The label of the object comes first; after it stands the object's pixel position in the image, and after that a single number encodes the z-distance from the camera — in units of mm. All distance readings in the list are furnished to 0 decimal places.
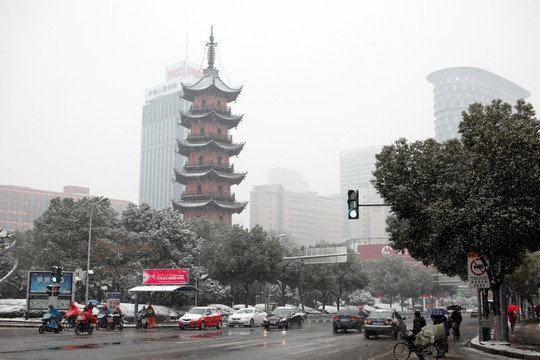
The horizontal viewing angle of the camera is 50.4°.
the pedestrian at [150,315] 36969
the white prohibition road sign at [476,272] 21484
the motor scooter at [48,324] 28053
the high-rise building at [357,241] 169875
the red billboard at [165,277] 42844
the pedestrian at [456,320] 28102
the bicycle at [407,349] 16203
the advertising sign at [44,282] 37562
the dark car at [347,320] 33031
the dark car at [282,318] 35719
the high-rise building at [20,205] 166875
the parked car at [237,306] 64169
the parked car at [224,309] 54875
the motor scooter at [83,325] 28406
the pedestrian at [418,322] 18891
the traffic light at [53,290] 34562
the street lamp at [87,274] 44494
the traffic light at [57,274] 34438
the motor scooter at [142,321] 36469
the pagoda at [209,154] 91250
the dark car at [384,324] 27422
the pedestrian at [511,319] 35000
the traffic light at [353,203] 21422
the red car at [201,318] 34719
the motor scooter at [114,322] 33531
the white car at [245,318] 39625
